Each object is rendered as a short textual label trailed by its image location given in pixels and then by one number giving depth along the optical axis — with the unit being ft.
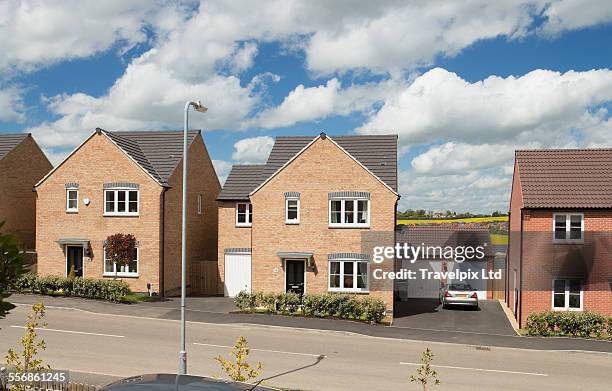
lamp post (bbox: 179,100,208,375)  40.57
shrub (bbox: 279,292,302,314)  72.84
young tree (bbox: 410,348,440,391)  43.35
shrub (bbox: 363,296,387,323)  70.69
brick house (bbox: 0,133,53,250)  101.24
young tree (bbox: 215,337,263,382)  30.17
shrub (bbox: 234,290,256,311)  74.77
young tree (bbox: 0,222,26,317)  28.30
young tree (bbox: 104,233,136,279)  84.12
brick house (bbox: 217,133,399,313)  78.07
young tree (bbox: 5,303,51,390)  31.07
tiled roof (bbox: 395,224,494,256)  115.14
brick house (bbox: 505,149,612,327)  70.59
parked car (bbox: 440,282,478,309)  88.07
